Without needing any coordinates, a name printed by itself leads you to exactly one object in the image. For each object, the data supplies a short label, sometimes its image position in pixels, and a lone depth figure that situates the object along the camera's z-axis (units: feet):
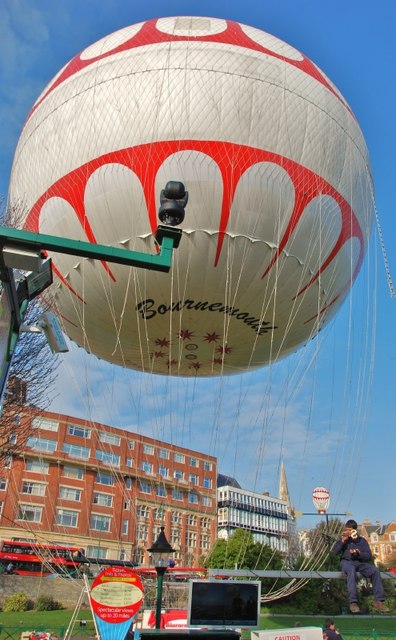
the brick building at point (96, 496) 155.33
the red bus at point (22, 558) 122.31
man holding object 22.33
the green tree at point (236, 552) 125.47
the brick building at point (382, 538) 306.55
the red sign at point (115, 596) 26.05
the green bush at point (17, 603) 95.07
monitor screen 21.08
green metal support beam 11.96
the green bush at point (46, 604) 99.28
